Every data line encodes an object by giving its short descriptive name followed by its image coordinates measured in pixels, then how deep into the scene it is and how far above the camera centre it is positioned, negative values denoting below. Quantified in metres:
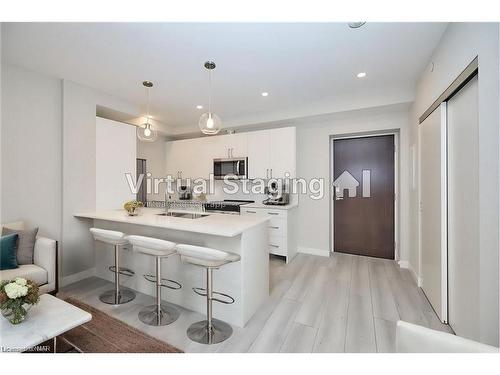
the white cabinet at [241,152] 3.92 +0.70
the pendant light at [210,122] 2.44 +0.72
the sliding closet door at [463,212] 1.58 -0.18
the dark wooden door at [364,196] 3.77 -0.12
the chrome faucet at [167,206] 2.85 -0.23
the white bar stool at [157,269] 2.03 -0.77
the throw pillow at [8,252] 2.11 -0.61
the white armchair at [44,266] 2.22 -0.79
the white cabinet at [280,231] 3.71 -0.72
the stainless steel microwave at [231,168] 4.25 +0.39
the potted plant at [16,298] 1.34 -0.68
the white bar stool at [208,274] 1.78 -0.73
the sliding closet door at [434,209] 2.07 -0.21
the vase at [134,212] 2.70 -0.29
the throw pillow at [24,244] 2.28 -0.58
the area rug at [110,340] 1.74 -1.24
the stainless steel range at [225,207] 4.13 -0.35
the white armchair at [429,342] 0.84 -0.60
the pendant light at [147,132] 2.90 +0.73
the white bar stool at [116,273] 2.34 -0.97
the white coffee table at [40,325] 1.27 -0.86
